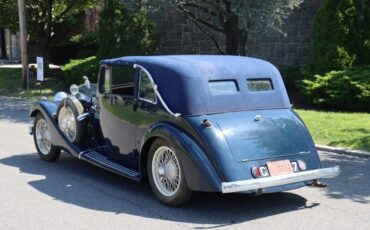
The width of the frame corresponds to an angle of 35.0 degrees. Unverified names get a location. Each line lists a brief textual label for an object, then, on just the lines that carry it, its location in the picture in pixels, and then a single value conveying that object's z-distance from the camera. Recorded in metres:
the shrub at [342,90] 12.77
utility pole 18.72
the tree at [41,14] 21.78
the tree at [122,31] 18.34
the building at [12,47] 34.16
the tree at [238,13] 13.89
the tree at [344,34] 14.12
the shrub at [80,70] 18.53
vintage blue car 5.73
